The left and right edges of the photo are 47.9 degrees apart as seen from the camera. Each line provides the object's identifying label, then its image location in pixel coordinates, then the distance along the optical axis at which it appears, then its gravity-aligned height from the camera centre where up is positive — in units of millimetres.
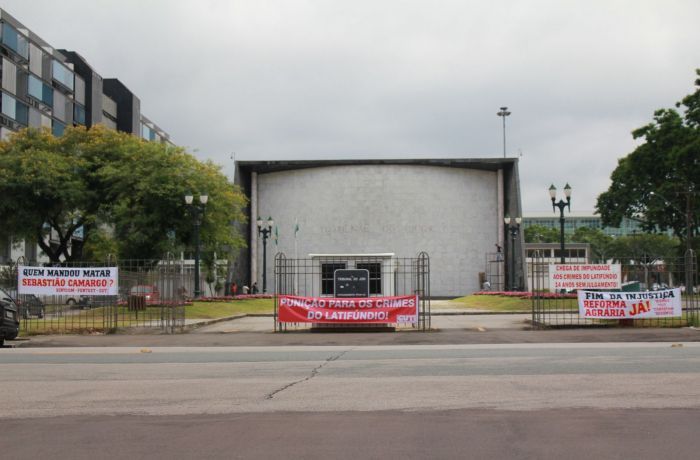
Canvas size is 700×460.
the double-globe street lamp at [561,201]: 36438 +3893
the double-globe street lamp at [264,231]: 54200 +3684
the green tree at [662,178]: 51312 +7238
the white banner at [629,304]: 24938 -793
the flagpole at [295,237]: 66625 +3920
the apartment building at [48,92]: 64125 +19112
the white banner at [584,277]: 25094 +88
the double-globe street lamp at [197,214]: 36272 +3405
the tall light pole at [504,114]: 93875 +19832
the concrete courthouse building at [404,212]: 72312 +6424
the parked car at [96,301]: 26141 -583
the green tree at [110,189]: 40812 +4977
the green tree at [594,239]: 135350 +7273
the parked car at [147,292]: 29544 -324
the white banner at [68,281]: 24578 +107
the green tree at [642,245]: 106862 +4832
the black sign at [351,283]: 26234 -46
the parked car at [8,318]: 21172 -913
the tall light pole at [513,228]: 54850 +3880
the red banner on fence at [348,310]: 24750 -893
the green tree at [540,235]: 143875 +8286
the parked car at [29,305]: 26266 -706
